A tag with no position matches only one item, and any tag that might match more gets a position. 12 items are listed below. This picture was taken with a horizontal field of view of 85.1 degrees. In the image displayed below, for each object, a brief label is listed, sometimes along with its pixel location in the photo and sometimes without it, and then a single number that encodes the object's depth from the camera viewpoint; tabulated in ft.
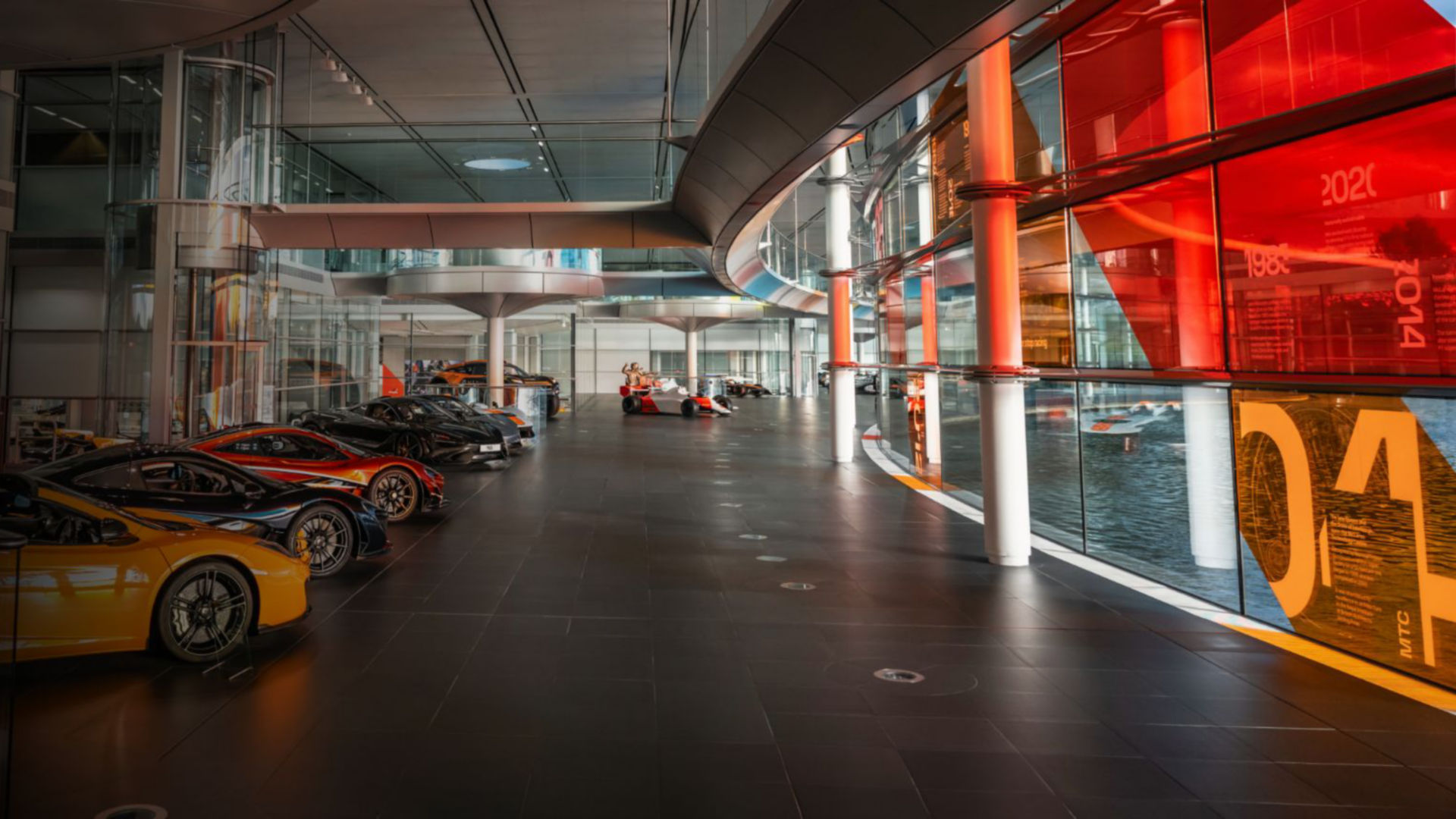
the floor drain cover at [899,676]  16.72
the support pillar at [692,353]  147.95
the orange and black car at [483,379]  98.43
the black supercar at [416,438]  49.42
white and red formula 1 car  102.94
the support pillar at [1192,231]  23.72
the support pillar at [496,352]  95.50
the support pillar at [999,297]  26.45
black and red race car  30.83
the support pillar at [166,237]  47.16
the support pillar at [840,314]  54.34
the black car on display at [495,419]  59.62
